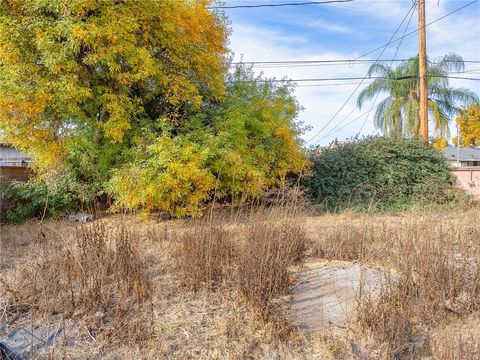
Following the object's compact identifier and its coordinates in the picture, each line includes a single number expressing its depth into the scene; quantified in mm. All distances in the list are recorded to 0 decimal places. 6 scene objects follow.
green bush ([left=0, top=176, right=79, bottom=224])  8625
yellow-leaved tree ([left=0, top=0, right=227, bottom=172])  6914
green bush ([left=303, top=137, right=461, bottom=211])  10969
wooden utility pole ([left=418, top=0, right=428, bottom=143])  11719
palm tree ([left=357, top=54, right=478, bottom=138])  16375
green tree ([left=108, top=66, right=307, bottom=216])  7027
